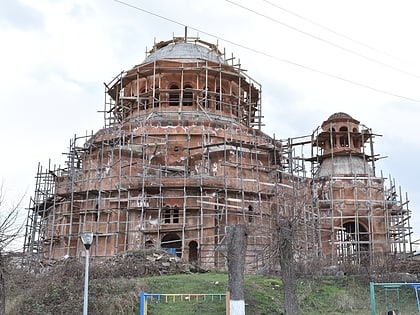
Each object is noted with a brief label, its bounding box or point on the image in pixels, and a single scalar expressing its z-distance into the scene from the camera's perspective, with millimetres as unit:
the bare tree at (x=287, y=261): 17969
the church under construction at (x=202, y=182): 29484
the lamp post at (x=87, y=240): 14484
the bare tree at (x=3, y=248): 17141
